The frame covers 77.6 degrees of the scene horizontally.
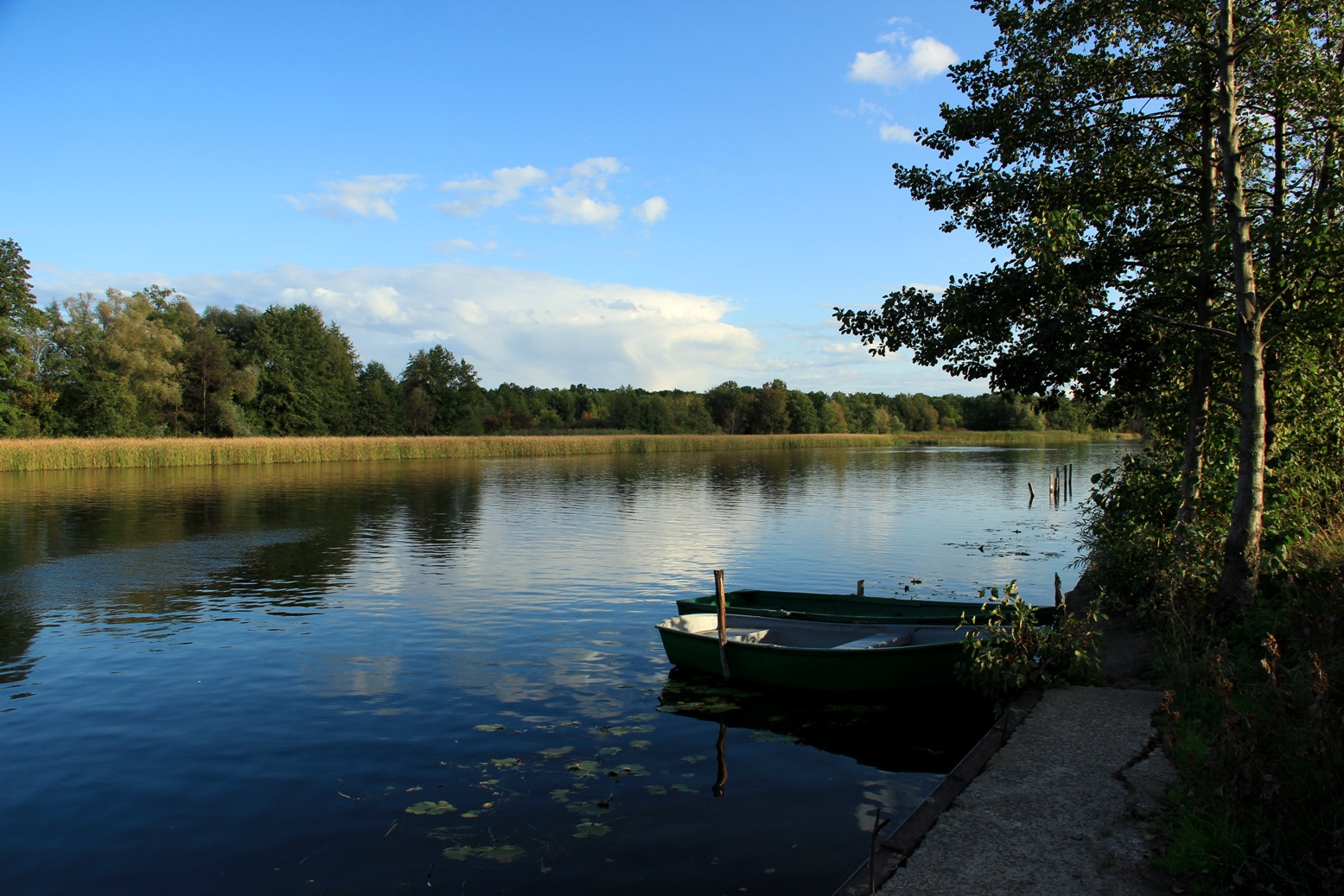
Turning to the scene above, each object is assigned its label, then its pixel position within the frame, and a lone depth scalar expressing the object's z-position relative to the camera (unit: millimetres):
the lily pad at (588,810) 7422
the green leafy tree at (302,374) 81062
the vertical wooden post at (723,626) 11148
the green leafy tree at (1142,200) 9430
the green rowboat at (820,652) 10117
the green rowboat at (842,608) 12062
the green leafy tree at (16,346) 58438
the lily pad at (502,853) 6621
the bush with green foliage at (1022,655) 9320
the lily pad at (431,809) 7477
